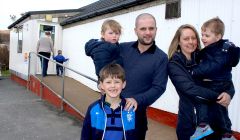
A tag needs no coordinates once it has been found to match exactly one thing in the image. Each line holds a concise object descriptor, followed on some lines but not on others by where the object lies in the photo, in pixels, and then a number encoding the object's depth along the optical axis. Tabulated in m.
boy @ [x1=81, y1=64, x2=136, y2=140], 1.81
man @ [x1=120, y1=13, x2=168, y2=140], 1.94
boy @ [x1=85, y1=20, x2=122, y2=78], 1.95
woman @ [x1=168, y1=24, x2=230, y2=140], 1.85
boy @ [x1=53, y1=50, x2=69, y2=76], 8.65
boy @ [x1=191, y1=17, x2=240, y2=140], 1.85
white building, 3.42
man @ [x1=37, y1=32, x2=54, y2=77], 7.98
